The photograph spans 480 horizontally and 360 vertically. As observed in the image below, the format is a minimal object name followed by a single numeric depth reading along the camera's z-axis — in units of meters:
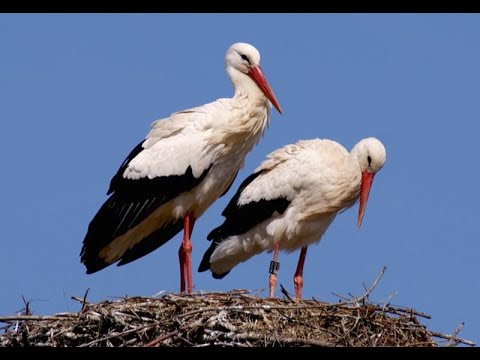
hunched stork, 23.59
